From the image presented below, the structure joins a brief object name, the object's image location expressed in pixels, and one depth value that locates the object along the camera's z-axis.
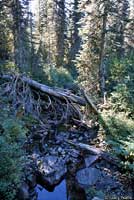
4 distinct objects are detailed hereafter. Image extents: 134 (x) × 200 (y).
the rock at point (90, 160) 9.23
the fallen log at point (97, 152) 9.14
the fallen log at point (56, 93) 12.58
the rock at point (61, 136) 10.73
